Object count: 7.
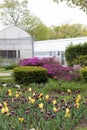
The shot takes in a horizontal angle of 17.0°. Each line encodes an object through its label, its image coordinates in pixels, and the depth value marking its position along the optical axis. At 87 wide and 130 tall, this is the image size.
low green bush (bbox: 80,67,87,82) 10.79
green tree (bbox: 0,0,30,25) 49.42
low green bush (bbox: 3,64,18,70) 25.23
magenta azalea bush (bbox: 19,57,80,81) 11.29
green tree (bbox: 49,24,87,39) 53.45
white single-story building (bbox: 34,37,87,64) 28.68
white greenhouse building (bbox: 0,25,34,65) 29.43
